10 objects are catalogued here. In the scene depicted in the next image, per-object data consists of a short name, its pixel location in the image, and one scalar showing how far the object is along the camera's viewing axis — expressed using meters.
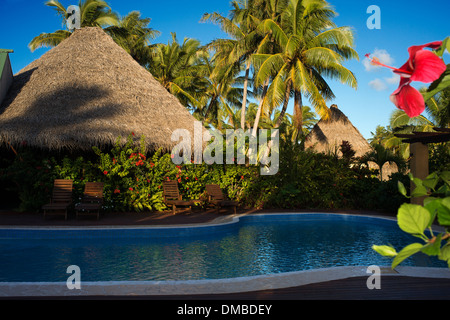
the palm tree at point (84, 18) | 20.08
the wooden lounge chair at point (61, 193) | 9.46
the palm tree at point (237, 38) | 20.80
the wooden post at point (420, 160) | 9.93
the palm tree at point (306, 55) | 17.53
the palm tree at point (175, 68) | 25.23
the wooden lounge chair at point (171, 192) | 10.62
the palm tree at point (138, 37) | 24.02
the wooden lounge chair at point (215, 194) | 11.09
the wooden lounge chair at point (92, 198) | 8.98
